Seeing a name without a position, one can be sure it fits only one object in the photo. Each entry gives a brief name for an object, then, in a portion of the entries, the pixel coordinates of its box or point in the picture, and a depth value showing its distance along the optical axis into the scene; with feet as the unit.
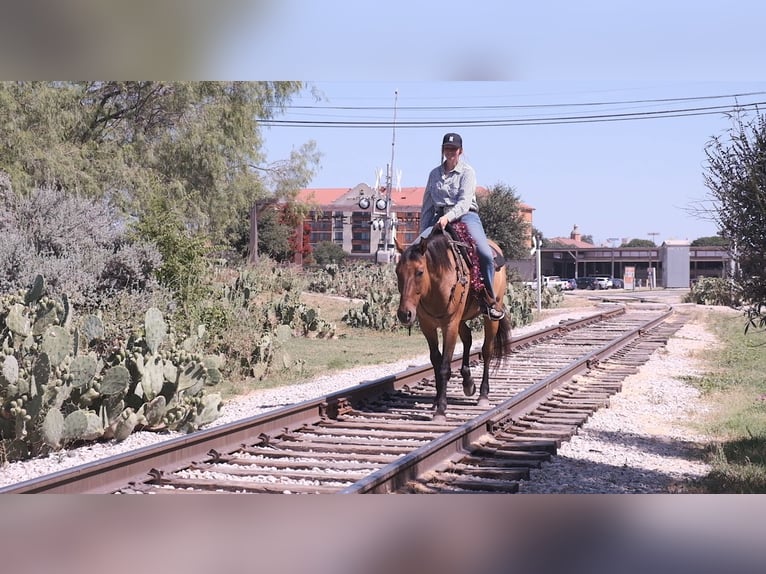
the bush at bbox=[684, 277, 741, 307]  128.06
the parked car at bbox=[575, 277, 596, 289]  277.03
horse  29.81
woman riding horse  31.86
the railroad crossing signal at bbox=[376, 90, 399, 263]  105.60
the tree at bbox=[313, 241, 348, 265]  232.92
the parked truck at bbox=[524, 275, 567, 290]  132.75
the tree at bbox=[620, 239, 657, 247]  404.67
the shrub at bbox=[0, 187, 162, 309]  43.83
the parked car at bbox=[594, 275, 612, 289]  269.58
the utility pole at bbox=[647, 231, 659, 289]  245.24
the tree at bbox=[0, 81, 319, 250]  71.10
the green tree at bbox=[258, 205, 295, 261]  198.39
